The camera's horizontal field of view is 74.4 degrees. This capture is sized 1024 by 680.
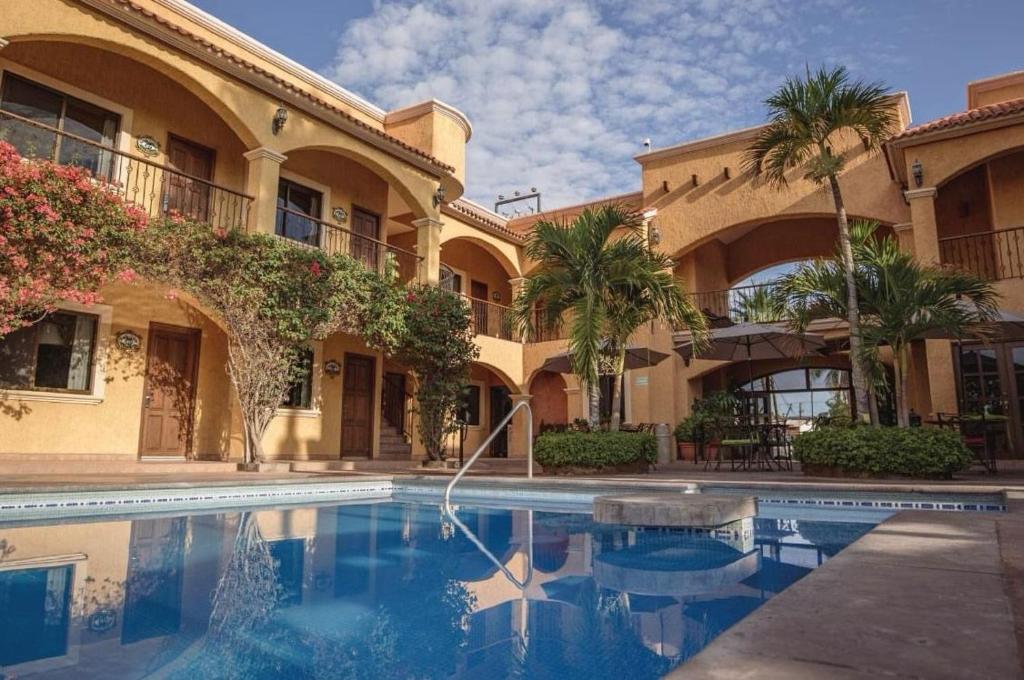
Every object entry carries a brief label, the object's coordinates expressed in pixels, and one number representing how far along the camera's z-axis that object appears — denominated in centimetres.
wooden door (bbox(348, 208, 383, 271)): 1456
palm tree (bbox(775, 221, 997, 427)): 857
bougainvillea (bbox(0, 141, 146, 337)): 764
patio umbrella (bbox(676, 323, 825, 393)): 1104
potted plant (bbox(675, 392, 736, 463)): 1424
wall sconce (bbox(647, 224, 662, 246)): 1619
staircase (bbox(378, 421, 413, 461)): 1470
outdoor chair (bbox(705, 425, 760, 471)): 1062
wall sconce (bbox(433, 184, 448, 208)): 1423
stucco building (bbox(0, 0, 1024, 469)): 977
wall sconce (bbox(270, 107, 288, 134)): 1097
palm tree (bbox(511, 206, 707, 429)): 1036
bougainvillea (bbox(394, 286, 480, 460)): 1230
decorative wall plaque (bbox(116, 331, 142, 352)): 1058
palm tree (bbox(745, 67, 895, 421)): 912
